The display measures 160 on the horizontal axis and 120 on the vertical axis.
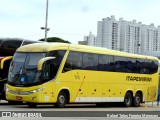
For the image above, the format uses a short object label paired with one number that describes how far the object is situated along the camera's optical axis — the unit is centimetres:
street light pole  4833
